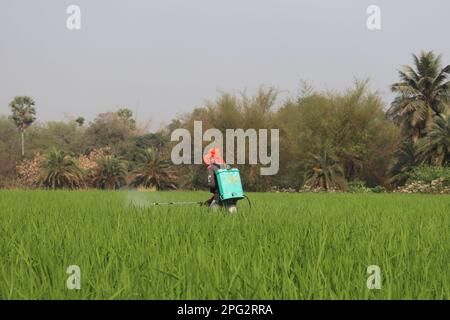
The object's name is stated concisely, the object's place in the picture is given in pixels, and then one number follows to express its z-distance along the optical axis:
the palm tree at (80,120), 52.45
